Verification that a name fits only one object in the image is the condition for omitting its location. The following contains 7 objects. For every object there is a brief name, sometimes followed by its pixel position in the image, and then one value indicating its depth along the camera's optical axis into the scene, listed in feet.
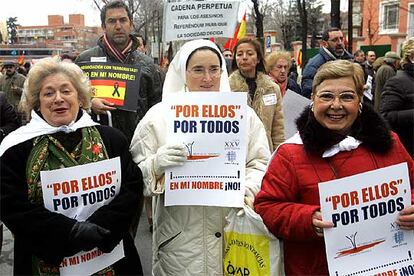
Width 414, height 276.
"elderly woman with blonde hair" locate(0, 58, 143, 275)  7.84
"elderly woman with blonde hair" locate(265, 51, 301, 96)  19.52
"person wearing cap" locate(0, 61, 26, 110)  31.32
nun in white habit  8.89
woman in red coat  7.68
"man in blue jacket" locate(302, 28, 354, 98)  20.48
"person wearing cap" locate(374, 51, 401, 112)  23.47
